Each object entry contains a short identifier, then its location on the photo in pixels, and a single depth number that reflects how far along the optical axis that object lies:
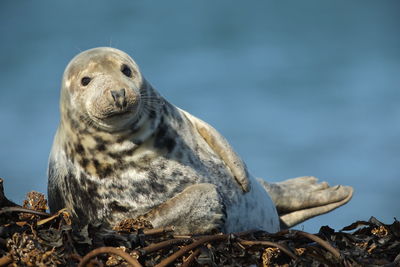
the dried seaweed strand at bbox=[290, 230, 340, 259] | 7.39
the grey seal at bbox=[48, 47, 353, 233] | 10.45
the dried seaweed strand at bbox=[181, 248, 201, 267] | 7.06
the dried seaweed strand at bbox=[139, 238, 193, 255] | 7.11
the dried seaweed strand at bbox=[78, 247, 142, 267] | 6.77
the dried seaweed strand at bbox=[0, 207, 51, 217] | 7.66
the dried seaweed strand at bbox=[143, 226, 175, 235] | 7.66
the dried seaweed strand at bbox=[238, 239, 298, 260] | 7.42
